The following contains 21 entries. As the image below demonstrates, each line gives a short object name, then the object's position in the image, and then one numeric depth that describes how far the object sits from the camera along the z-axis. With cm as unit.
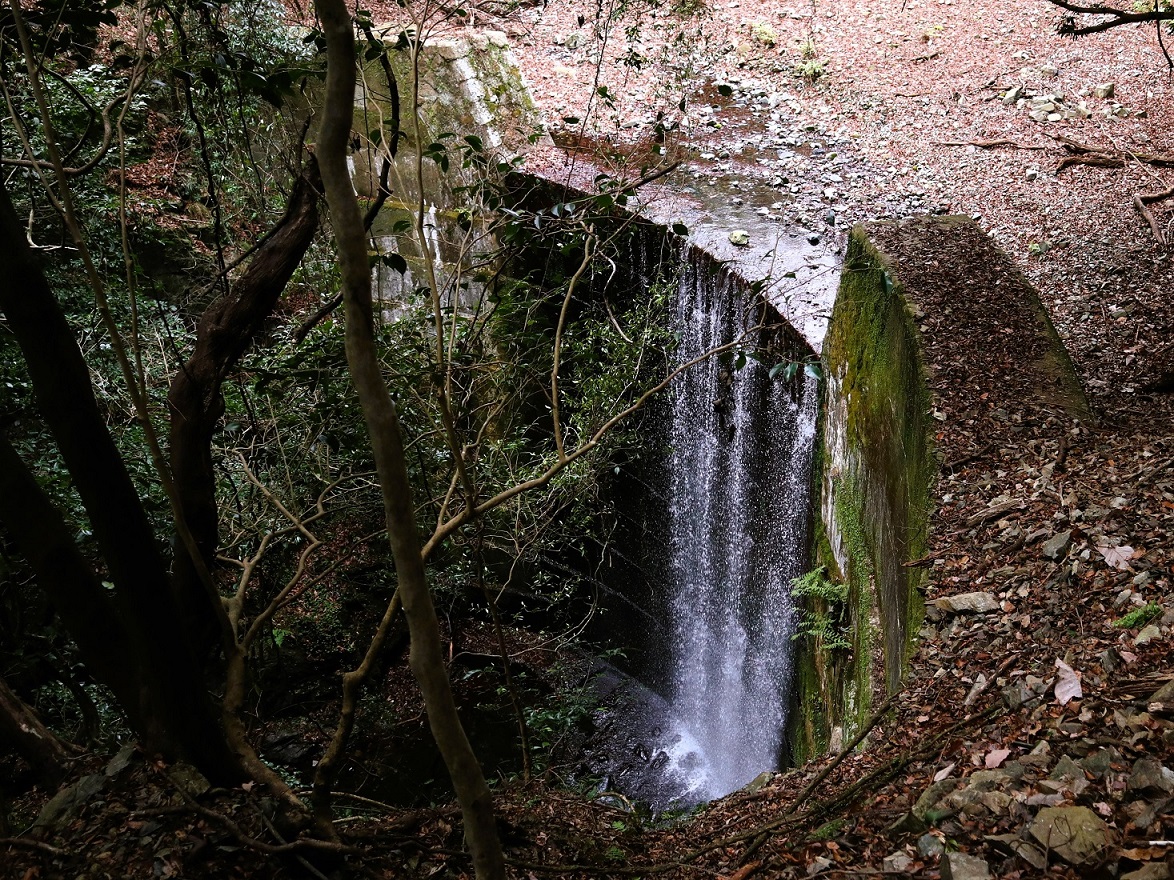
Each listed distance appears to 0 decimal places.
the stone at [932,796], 232
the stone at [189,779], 236
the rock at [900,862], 216
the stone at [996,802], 213
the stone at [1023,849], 189
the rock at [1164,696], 215
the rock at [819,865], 234
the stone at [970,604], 316
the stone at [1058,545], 313
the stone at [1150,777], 192
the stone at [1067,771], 210
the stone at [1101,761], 207
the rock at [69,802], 233
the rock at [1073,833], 185
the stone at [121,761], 242
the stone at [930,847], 214
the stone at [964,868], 194
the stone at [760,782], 398
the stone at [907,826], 228
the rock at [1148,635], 248
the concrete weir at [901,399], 405
